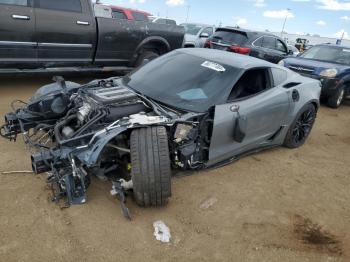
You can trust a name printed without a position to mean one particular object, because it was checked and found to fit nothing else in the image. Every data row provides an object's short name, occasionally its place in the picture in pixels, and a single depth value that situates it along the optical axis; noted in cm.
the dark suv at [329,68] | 891
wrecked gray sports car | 340
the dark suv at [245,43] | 1059
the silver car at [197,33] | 1202
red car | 875
